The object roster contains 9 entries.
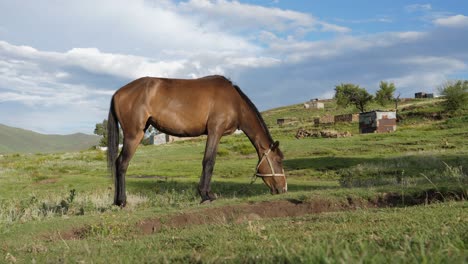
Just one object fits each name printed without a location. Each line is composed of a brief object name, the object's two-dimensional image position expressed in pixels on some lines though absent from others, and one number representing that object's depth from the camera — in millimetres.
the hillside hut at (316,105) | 140788
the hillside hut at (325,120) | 85000
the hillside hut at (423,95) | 136600
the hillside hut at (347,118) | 82075
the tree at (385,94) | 100812
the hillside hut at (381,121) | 53938
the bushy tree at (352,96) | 101688
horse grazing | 11242
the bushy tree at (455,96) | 71750
